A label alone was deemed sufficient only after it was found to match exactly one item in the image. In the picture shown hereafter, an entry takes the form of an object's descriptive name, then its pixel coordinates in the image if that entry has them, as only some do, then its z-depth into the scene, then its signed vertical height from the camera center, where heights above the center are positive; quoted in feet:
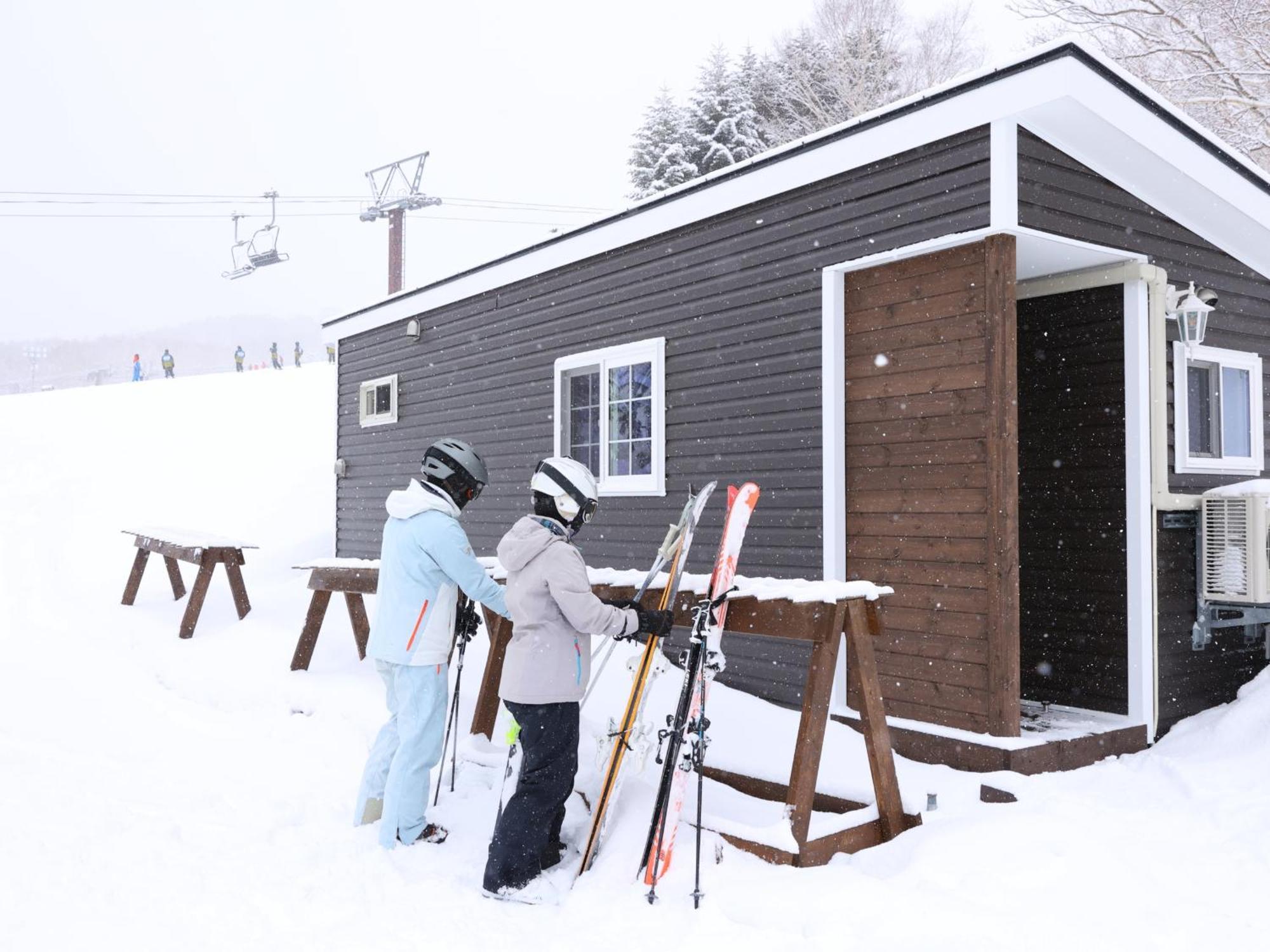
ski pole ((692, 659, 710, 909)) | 12.84 -3.15
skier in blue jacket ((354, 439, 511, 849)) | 14.56 -1.78
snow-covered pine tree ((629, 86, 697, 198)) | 88.94 +31.64
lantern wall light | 21.21 +3.97
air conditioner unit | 19.70 -0.99
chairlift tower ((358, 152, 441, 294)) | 102.73 +33.14
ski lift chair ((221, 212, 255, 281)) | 121.60 +28.87
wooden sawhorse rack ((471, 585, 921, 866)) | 13.65 -2.93
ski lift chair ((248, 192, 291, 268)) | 119.14 +29.26
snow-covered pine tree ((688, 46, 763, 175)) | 88.94 +34.35
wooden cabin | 18.01 +2.64
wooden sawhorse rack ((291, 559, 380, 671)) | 23.07 -2.18
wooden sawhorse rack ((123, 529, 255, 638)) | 30.91 -1.85
